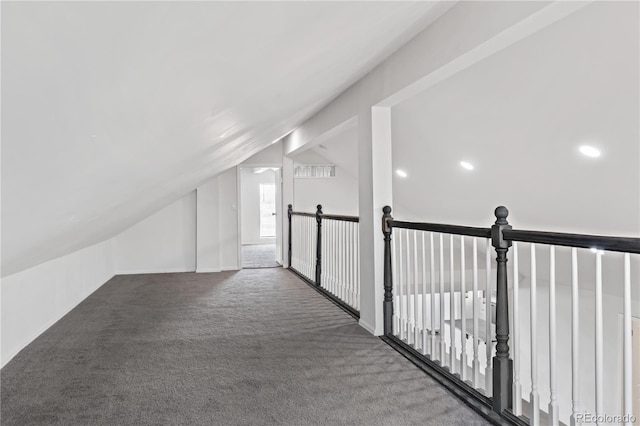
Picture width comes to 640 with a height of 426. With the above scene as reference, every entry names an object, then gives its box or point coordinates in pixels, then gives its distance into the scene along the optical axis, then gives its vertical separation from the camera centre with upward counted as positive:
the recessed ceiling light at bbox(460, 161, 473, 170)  4.32 +0.52
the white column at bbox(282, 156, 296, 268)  7.02 +0.38
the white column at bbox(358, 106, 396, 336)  3.39 +0.15
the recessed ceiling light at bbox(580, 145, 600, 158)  3.03 +0.46
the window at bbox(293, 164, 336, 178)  7.90 +0.86
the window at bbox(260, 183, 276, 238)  11.61 +0.24
